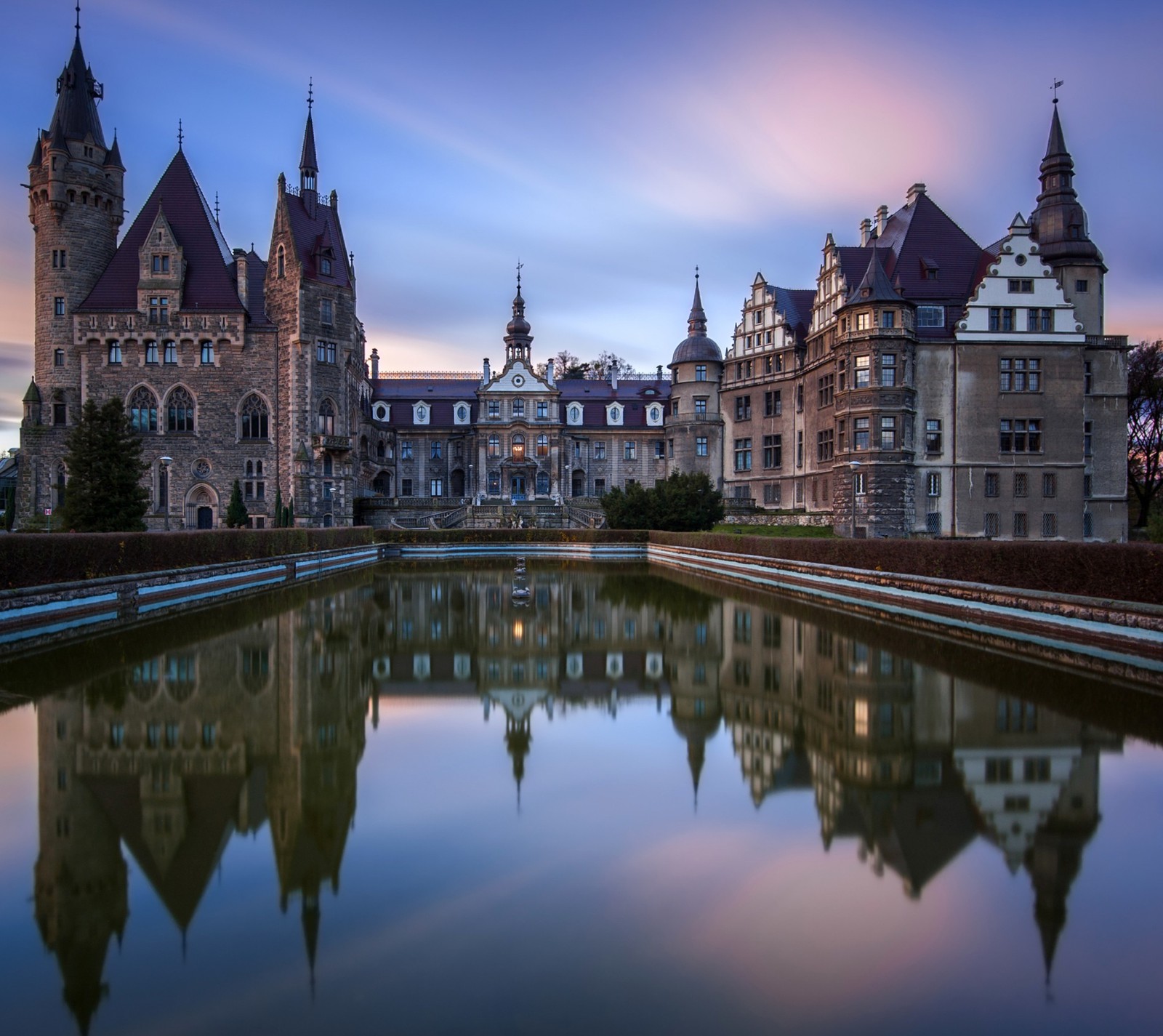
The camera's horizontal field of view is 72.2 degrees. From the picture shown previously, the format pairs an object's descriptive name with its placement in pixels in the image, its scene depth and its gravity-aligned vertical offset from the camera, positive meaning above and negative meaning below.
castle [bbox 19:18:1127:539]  37.81 +7.28
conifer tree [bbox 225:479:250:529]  43.09 -0.24
